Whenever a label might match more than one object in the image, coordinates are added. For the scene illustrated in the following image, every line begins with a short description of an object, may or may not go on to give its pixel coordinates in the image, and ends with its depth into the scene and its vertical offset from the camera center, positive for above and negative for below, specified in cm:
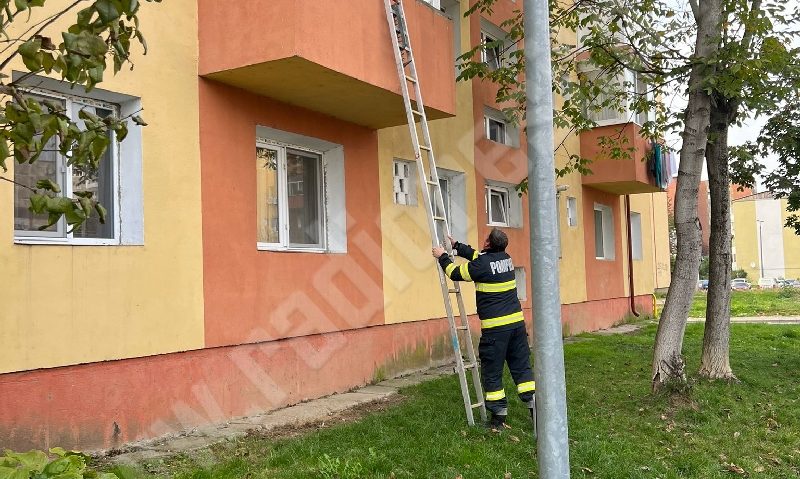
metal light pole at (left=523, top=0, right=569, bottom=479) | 338 -1
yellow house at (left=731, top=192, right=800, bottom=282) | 7375 +159
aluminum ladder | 675 +129
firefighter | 653 -52
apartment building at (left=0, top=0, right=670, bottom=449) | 552 +30
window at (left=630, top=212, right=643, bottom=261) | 2104 +78
